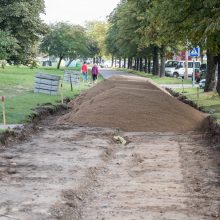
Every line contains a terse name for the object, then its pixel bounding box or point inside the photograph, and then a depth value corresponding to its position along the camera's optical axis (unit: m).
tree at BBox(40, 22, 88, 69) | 82.31
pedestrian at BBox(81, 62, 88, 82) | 42.56
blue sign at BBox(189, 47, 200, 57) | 33.29
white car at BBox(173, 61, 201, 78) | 63.97
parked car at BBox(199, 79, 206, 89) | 38.28
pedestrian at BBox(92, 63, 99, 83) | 40.79
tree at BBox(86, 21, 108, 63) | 110.38
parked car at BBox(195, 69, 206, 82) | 46.07
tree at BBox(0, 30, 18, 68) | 24.60
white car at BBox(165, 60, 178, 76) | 64.69
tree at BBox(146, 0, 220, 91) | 14.62
